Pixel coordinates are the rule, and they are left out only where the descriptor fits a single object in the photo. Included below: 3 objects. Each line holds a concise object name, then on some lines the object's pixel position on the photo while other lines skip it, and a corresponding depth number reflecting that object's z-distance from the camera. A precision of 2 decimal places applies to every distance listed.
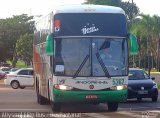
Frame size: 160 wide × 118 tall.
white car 41.19
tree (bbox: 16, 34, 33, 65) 82.62
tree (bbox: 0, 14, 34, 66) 92.44
